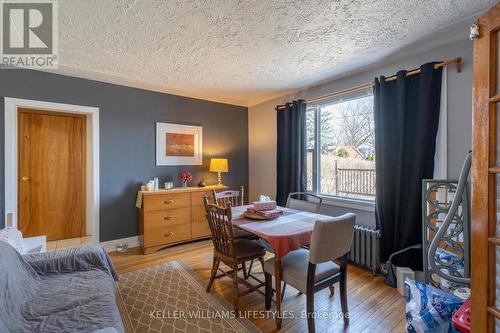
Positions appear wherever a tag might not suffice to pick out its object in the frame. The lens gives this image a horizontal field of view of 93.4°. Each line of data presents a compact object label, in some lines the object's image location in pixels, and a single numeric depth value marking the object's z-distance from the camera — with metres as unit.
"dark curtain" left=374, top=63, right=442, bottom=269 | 2.30
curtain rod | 2.15
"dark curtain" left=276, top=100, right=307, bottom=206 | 3.59
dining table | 1.74
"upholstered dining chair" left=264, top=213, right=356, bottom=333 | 1.61
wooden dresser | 3.25
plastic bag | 1.33
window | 3.00
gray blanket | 1.26
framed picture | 3.76
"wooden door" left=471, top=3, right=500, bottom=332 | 0.91
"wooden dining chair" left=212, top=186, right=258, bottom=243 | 2.55
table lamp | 4.00
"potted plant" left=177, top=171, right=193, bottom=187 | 3.75
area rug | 1.82
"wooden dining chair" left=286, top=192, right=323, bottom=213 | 2.61
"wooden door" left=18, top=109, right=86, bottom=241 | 3.37
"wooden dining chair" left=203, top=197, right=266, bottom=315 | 1.96
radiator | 2.61
